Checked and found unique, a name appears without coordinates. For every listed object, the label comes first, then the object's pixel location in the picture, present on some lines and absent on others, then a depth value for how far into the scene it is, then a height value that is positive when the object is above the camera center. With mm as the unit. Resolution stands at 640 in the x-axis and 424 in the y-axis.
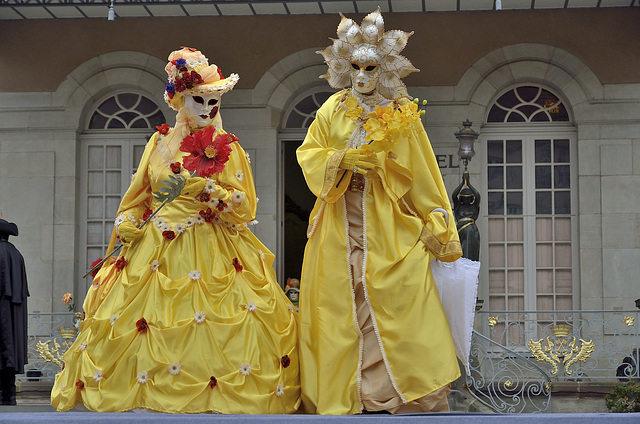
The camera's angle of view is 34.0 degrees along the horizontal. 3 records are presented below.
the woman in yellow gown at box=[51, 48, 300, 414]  6164 -394
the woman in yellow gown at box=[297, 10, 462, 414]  6051 -32
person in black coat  8883 -665
